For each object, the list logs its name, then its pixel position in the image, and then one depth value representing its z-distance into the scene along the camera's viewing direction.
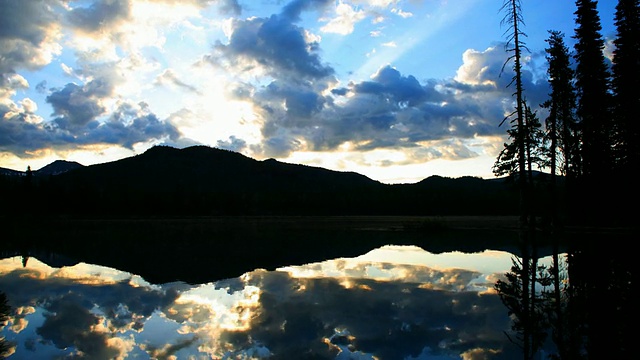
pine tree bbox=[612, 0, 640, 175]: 29.09
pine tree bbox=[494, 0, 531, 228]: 29.75
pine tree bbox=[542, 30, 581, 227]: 32.34
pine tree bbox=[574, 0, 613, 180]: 30.67
